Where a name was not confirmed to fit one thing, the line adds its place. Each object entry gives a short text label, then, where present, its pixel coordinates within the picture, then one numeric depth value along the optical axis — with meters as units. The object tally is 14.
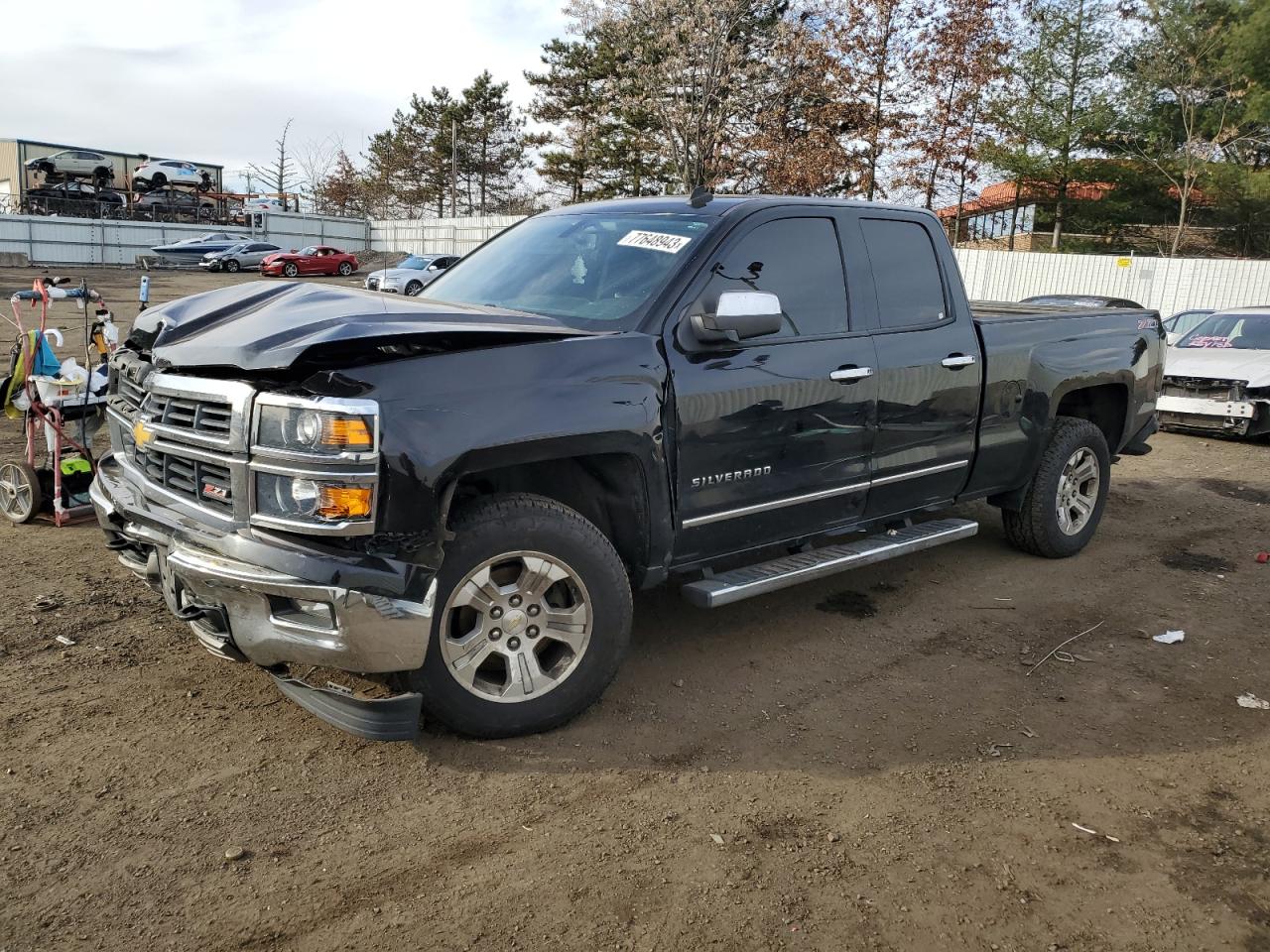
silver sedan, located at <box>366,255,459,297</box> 29.77
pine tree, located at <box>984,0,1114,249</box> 33.06
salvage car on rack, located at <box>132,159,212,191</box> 45.72
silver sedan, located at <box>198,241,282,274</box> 39.38
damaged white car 10.74
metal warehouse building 47.56
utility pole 53.81
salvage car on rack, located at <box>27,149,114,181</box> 42.22
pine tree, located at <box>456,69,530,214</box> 58.72
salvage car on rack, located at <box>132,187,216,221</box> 45.12
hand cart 6.02
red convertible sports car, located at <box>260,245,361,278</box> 37.66
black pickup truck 3.14
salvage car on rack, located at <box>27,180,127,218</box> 42.22
